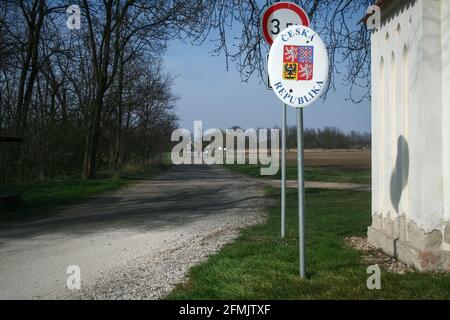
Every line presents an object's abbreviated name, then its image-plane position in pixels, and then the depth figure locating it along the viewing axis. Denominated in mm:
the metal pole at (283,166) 9016
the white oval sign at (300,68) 5613
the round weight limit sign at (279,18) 7529
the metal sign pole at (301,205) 5711
